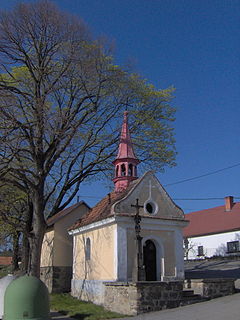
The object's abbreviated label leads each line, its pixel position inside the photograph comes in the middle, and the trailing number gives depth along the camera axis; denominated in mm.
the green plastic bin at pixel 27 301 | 6547
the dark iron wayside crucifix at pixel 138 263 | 15514
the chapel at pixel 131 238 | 16484
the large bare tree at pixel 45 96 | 17688
